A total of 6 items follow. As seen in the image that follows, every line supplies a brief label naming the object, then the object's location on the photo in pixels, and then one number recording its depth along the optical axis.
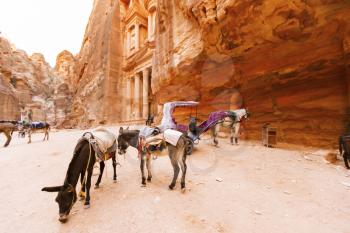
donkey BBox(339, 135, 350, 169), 5.30
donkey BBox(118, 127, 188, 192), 4.25
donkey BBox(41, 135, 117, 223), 2.99
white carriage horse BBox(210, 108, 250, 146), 8.95
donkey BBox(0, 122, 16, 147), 11.99
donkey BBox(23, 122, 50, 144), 15.32
